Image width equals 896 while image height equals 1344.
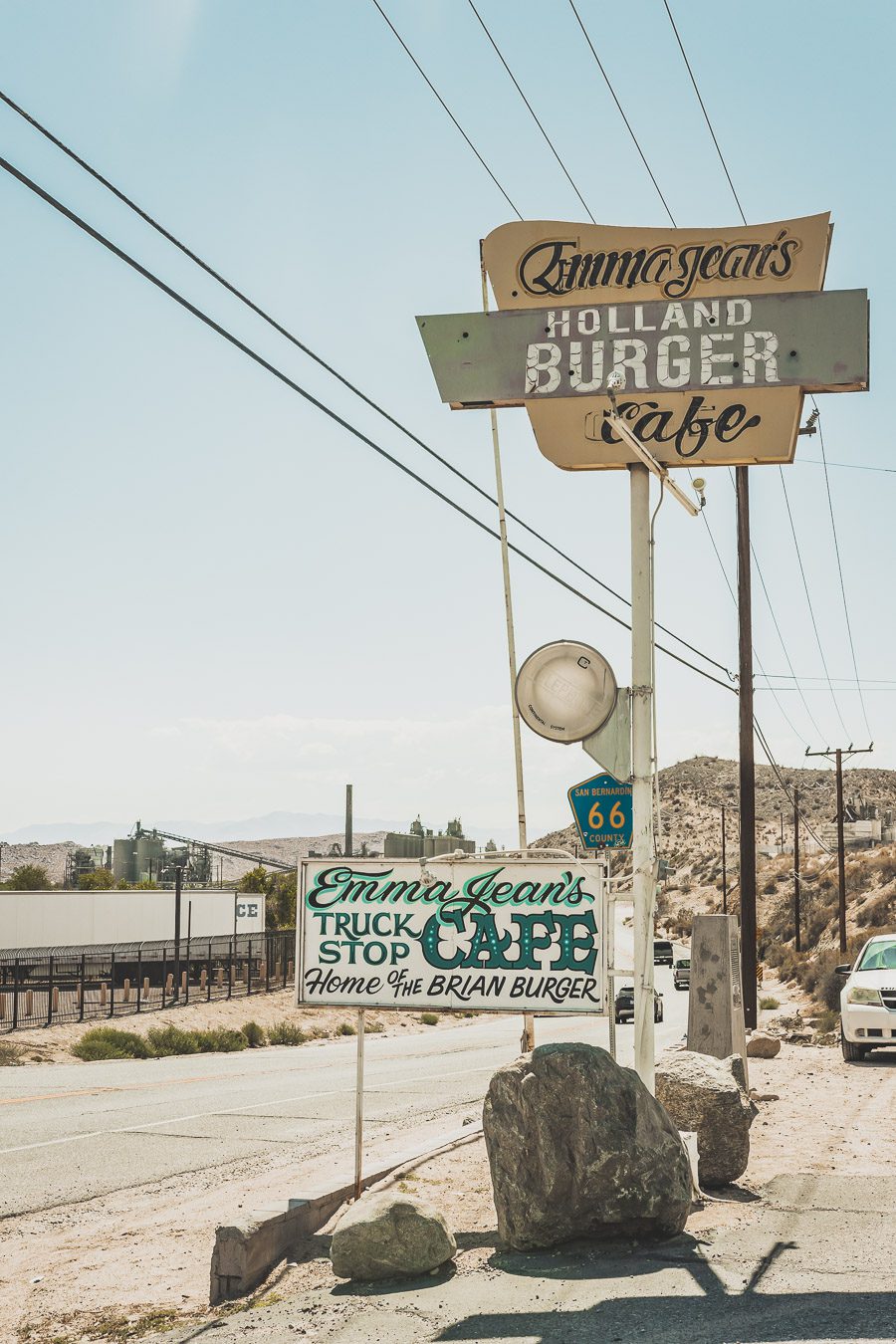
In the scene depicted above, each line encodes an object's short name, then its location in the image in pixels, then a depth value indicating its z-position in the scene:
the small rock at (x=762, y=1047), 19.45
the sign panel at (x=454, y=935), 8.14
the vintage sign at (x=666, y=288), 8.95
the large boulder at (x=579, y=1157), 7.08
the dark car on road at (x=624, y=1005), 35.03
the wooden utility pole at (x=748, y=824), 22.16
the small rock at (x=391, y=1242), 6.80
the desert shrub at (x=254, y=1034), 32.28
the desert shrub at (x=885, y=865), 60.41
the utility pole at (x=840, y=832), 44.22
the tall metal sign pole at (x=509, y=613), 12.77
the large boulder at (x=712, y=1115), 8.86
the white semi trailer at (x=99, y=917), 52.88
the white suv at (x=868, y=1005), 18.12
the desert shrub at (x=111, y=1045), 27.12
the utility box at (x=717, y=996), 13.49
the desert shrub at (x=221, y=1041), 30.34
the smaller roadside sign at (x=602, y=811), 13.07
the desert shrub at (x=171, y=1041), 29.00
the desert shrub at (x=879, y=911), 52.94
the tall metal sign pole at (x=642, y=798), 8.13
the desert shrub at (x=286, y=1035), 33.12
